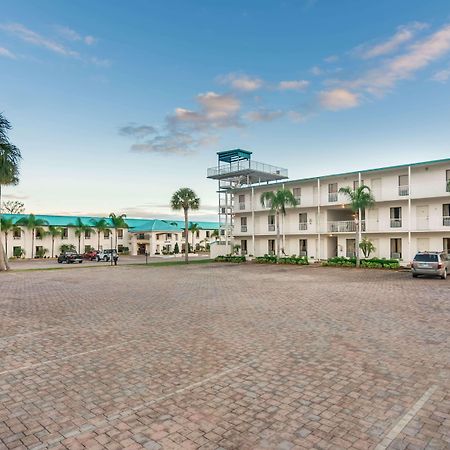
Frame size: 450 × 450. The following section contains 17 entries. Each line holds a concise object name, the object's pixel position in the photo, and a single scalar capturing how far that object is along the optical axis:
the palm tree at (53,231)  60.41
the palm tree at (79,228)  63.74
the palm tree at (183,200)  43.69
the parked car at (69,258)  46.38
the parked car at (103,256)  54.56
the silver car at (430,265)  21.94
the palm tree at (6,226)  54.91
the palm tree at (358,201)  31.00
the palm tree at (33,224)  57.50
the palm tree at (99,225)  65.94
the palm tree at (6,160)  32.59
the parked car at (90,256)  56.06
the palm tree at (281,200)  35.75
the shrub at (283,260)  35.56
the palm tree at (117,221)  67.62
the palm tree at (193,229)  80.19
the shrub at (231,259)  41.53
